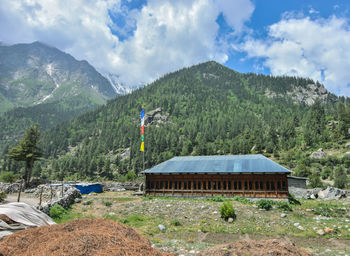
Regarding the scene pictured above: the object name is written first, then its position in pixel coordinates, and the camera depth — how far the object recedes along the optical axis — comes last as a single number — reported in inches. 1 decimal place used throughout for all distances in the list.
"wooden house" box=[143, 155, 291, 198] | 1056.2
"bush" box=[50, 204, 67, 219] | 684.7
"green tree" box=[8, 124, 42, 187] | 1637.6
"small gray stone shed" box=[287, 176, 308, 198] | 1267.2
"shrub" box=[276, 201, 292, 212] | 833.5
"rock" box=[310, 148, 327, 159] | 2534.4
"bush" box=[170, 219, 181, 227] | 677.9
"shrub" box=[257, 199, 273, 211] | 846.5
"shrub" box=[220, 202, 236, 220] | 721.6
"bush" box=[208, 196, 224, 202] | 1047.6
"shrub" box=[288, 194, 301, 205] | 1015.8
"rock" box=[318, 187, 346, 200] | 1198.3
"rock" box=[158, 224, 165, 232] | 623.8
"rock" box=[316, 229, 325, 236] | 557.8
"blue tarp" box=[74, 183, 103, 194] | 1436.8
